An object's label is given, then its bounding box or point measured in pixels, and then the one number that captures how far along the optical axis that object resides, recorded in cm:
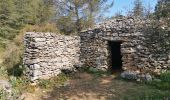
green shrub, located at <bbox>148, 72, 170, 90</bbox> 504
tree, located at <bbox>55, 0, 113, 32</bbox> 999
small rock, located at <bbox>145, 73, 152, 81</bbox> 536
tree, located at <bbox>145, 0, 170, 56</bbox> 573
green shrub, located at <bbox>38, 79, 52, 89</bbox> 531
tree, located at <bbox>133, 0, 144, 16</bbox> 893
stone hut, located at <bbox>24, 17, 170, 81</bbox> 547
